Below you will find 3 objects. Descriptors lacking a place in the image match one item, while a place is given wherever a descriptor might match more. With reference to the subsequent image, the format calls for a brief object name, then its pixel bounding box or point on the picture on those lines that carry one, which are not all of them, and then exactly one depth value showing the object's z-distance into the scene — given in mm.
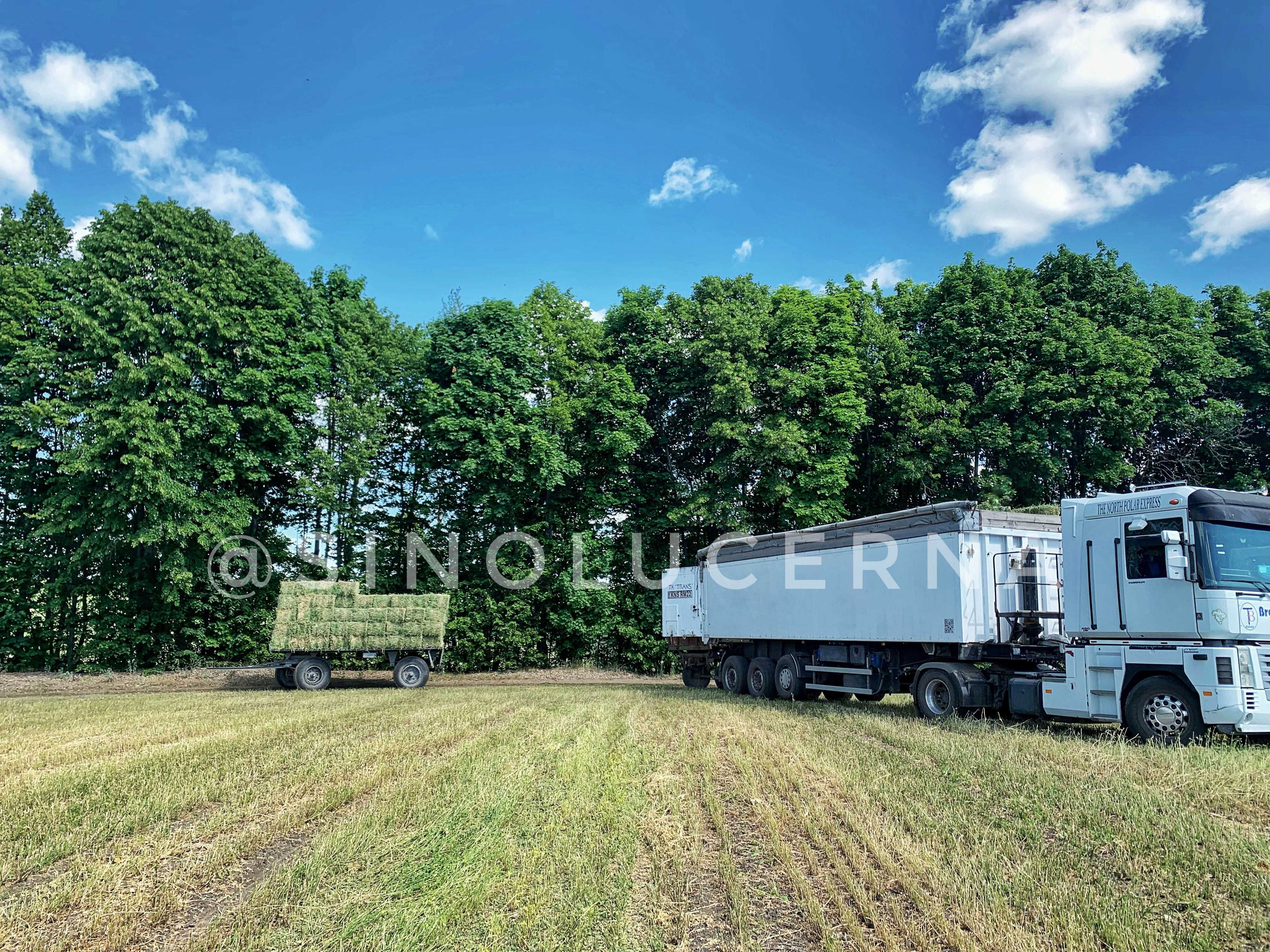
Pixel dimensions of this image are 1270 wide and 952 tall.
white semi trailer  10055
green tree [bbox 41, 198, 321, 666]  23156
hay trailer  21281
